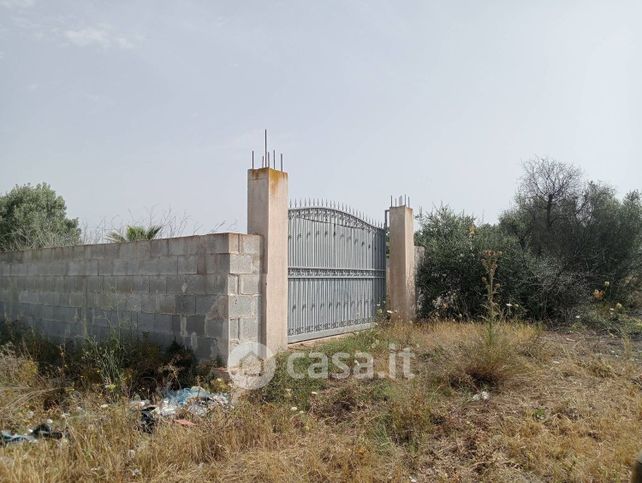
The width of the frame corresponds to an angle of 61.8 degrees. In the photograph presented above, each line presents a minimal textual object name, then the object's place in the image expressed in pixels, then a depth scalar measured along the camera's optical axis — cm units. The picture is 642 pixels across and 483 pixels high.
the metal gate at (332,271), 754
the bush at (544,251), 971
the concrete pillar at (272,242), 655
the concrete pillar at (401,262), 959
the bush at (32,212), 1961
